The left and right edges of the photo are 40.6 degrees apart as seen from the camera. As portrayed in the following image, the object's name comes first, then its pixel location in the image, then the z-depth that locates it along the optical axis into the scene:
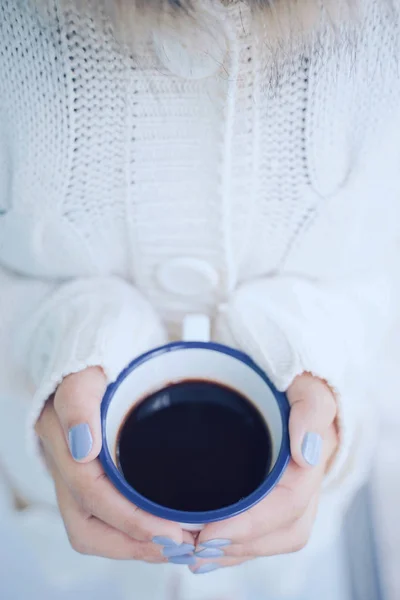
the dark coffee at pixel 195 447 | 0.37
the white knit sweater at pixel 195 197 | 0.38
